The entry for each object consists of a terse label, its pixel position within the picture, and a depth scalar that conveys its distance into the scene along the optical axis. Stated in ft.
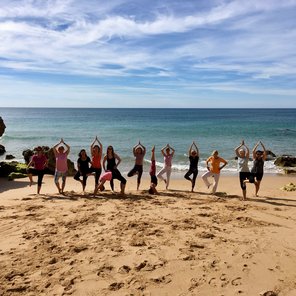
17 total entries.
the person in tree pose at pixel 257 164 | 38.29
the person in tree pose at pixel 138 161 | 41.60
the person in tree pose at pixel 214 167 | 40.22
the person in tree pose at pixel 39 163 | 39.52
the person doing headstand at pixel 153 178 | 39.91
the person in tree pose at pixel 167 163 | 42.60
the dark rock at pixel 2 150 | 111.41
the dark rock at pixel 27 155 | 80.25
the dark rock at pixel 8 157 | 96.77
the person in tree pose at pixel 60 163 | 39.17
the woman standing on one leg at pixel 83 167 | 39.37
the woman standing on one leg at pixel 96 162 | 39.29
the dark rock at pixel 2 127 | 64.39
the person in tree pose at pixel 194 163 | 41.81
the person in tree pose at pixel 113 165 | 38.02
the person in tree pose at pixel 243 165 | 38.32
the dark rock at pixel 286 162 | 77.75
